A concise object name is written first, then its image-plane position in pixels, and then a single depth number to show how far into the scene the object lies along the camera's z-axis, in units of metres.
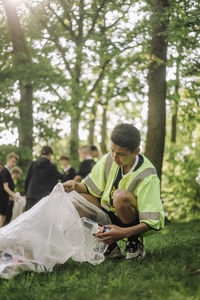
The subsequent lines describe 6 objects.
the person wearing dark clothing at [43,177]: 8.52
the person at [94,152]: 9.36
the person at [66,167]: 9.91
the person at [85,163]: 8.80
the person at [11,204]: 9.49
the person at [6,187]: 8.87
